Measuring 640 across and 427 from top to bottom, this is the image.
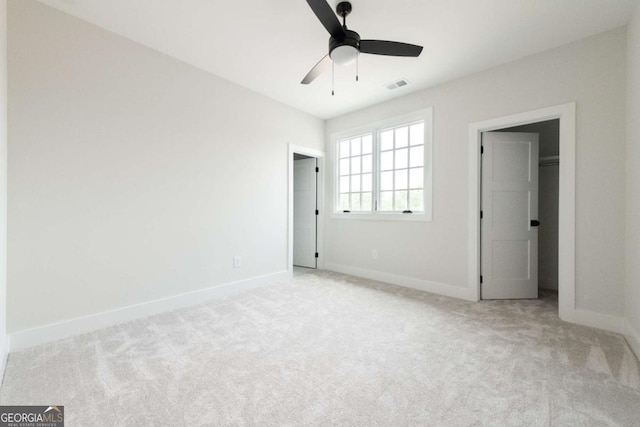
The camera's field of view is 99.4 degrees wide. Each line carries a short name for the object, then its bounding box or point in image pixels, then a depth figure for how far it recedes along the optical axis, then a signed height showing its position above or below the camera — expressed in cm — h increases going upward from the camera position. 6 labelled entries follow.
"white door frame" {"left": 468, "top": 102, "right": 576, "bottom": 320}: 272 +8
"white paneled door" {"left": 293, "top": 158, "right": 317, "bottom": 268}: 525 -8
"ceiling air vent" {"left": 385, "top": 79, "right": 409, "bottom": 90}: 355 +166
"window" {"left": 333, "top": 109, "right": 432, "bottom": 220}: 389 +61
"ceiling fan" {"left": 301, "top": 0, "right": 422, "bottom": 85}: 204 +131
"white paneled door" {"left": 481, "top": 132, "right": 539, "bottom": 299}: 342 -9
